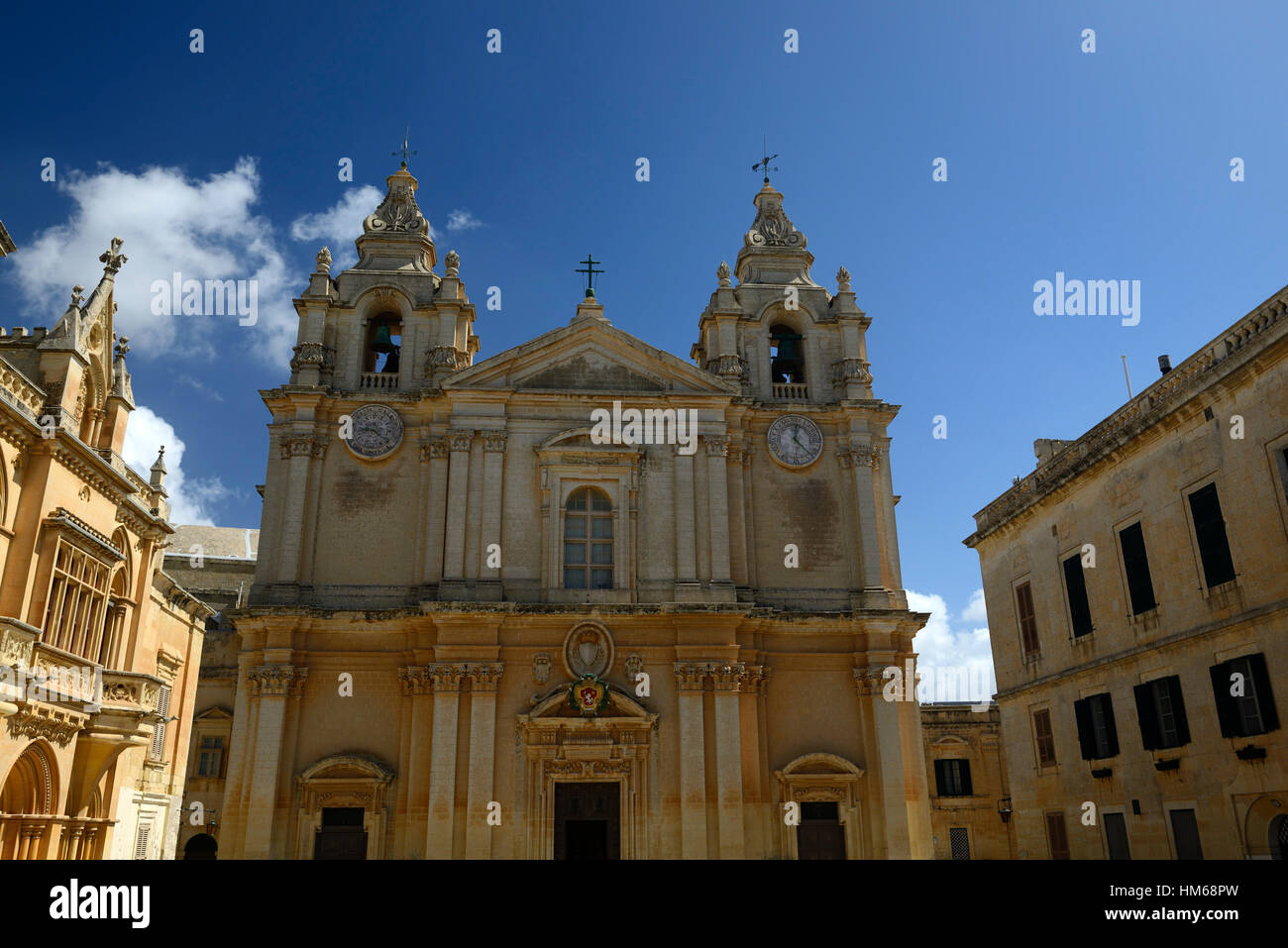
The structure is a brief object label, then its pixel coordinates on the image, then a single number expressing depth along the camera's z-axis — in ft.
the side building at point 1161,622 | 55.83
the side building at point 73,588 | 50.65
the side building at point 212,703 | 105.60
